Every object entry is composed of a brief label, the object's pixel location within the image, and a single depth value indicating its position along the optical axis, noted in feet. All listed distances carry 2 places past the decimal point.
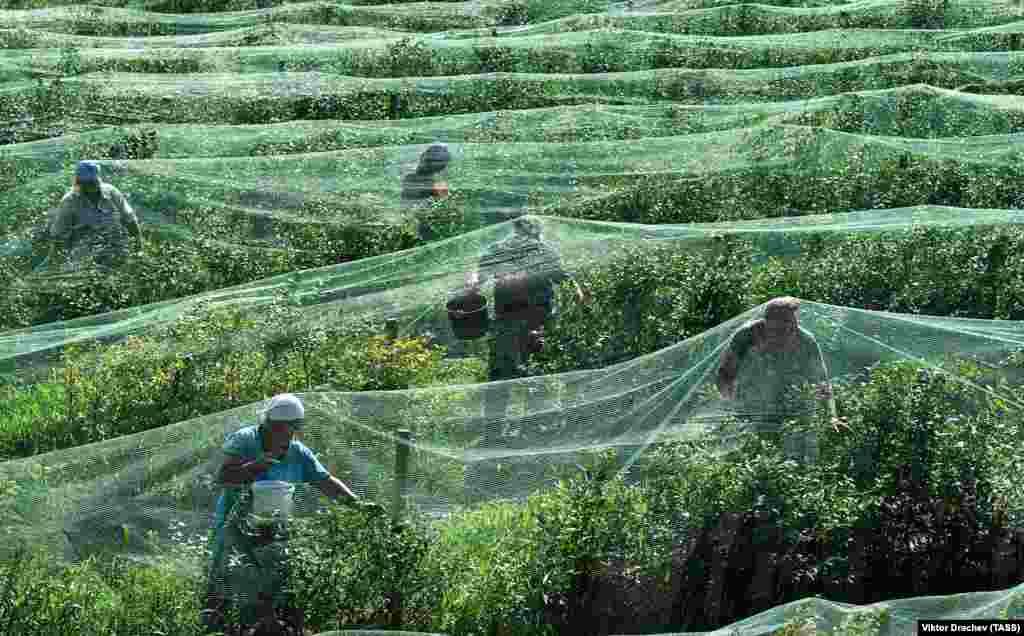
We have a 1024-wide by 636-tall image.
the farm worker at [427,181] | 73.20
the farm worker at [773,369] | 45.62
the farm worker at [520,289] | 58.90
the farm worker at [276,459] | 42.42
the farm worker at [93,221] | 66.69
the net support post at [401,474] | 42.81
